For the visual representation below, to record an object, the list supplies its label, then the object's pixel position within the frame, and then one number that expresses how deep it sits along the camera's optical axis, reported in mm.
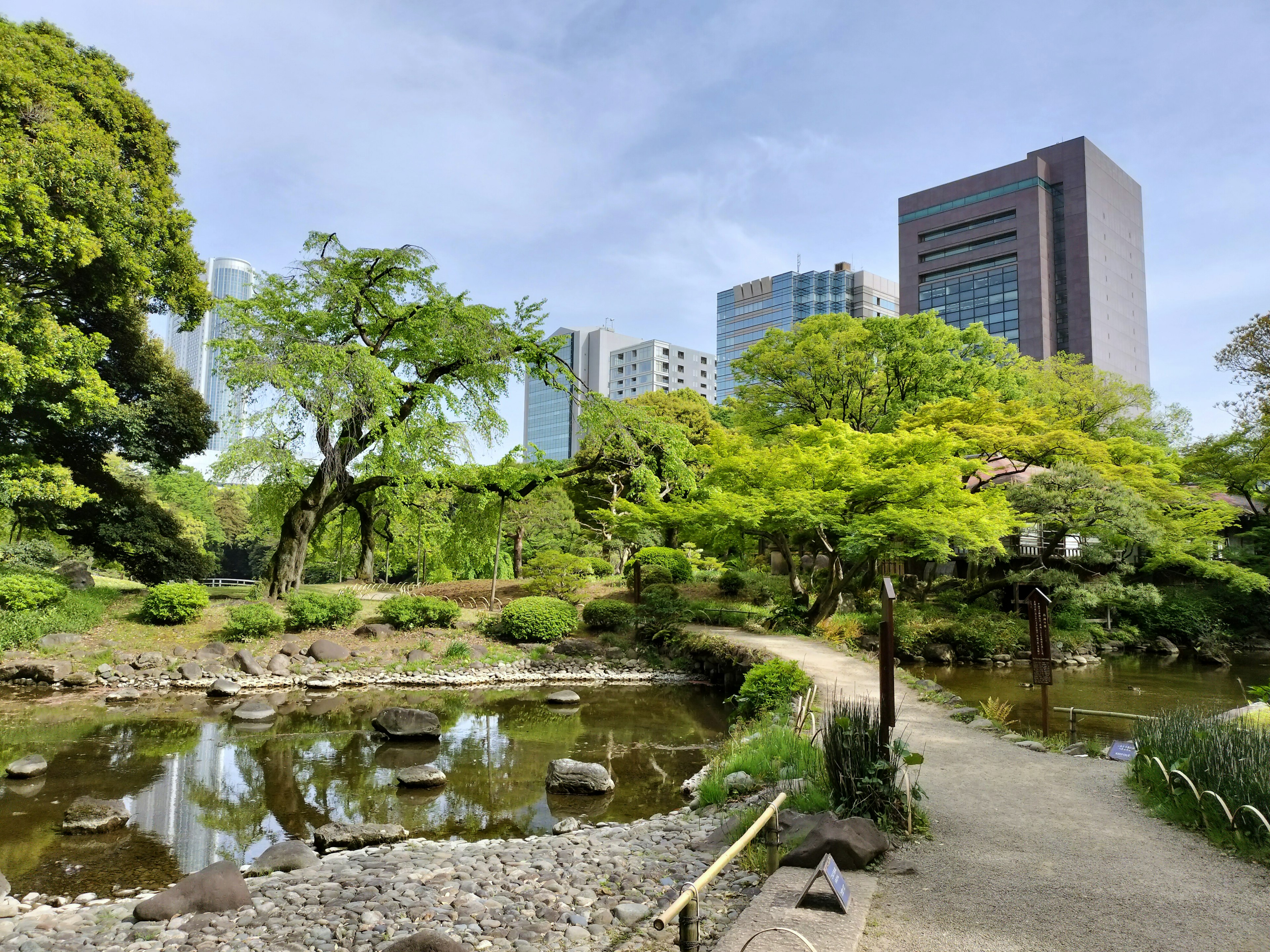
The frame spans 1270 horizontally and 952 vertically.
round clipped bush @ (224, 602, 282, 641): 15281
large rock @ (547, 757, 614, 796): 8406
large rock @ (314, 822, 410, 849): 6777
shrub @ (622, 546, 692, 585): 21594
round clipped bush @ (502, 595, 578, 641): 17328
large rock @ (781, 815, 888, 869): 4695
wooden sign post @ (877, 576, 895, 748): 5941
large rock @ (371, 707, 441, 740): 10625
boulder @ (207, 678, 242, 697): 13469
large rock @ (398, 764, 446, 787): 8500
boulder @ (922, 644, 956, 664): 18281
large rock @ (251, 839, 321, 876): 6043
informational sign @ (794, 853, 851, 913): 3740
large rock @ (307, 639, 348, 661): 15320
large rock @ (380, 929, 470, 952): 4102
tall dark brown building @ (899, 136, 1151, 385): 53562
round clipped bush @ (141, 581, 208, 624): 15602
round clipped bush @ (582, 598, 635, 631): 18453
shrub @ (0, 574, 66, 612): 14602
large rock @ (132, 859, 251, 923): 5160
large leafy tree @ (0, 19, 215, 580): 14117
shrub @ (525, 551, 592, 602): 20281
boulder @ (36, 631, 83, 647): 14258
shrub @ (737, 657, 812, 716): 10586
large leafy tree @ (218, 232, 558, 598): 16016
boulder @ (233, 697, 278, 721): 11727
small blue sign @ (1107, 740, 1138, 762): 7746
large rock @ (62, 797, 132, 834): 6852
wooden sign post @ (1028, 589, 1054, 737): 9141
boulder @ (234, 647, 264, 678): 14492
